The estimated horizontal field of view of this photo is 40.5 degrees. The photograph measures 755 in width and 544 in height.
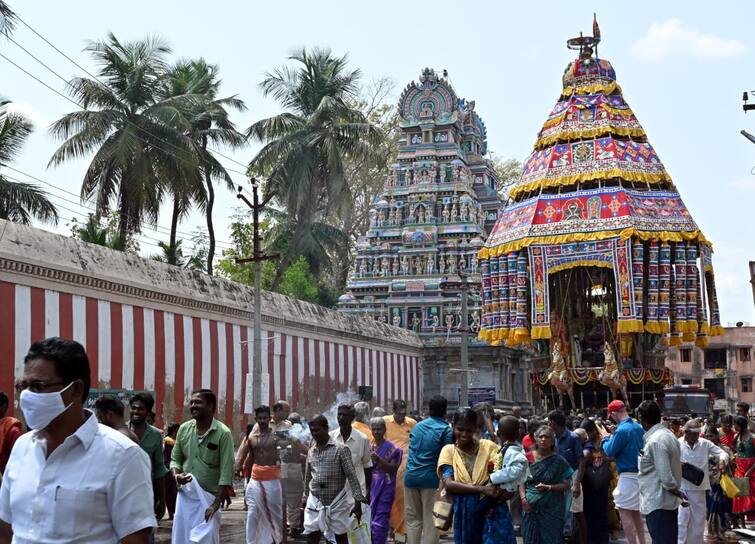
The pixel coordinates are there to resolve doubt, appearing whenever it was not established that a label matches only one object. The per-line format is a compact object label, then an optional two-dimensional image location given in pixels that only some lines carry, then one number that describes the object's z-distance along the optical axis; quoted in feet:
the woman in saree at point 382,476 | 35.06
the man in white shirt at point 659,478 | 28.71
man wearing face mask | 11.32
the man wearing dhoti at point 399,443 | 38.93
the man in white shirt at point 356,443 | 32.73
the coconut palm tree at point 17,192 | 97.50
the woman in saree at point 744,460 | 43.88
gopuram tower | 150.61
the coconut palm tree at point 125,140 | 94.17
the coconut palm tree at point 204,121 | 107.86
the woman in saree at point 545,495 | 27.61
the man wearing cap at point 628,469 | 32.19
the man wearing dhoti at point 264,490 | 32.48
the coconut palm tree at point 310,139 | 118.62
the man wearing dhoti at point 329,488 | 30.78
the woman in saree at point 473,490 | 24.75
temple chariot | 97.71
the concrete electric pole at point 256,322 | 64.54
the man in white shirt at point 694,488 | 35.86
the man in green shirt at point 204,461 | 26.71
